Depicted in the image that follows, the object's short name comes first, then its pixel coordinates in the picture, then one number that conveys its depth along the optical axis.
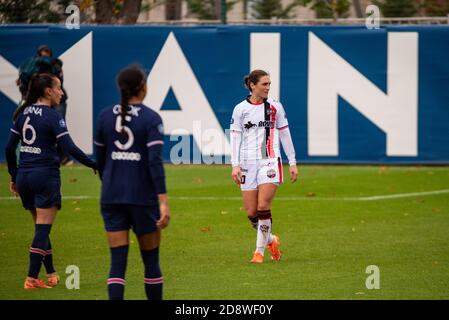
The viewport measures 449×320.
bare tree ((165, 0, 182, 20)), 24.84
